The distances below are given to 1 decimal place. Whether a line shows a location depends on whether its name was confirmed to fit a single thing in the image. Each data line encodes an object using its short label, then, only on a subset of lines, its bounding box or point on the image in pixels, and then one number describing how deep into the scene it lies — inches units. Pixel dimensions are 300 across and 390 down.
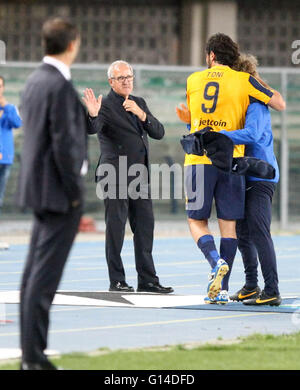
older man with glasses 923.4
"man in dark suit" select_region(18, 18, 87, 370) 544.4
